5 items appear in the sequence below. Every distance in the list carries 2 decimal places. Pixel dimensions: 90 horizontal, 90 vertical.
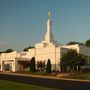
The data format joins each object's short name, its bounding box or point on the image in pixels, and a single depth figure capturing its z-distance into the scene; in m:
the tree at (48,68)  60.36
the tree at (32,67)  65.56
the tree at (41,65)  70.88
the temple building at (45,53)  70.25
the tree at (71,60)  59.88
